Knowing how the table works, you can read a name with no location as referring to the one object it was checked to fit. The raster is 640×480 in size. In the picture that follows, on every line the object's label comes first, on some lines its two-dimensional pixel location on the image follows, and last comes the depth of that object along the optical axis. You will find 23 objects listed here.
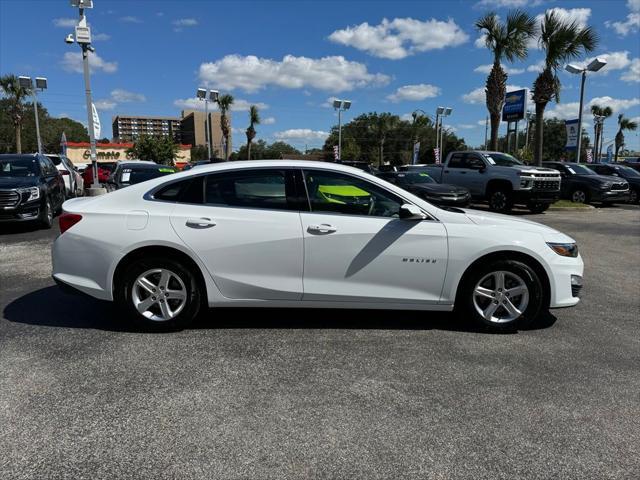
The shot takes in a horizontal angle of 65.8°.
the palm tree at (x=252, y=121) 60.31
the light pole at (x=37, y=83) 30.14
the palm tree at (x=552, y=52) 19.69
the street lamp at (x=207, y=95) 32.25
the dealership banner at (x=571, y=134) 27.36
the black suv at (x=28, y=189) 9.73
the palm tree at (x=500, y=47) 21.75
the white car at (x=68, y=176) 15.37
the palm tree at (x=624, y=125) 78.18
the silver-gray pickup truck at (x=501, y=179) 15.23
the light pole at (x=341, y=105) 40.97
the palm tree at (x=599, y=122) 60.32
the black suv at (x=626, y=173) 21.47
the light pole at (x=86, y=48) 14.85
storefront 69.38
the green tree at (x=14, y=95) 49.32
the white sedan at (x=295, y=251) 4.35
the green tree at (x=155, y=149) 56.72
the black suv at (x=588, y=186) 18.64
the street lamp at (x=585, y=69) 22.22
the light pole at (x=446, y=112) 49.09
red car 19.56
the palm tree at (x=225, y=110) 55.97
